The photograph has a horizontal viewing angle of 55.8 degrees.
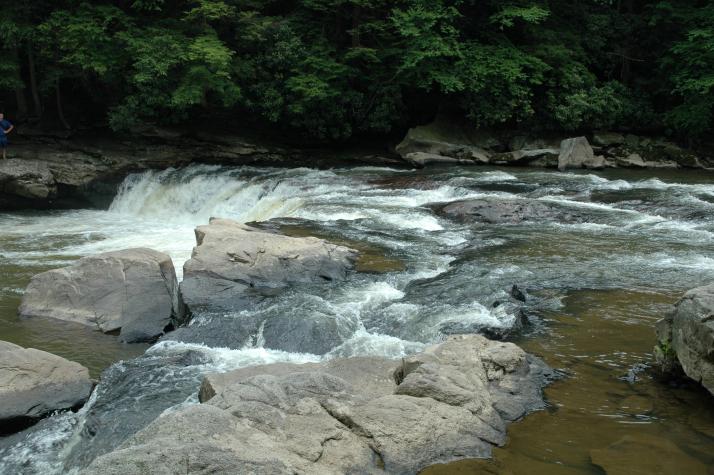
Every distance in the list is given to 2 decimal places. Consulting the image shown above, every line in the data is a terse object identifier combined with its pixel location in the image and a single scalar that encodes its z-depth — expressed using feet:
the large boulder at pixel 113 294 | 27.53
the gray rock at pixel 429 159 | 63.31
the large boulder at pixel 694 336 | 17.57
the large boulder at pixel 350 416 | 12.23
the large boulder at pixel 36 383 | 19.51
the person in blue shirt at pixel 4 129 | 57.13
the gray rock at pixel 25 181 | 56.70
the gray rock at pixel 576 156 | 62.54
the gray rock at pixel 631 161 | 64.49
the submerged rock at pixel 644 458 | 15.07
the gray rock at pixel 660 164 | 64.90
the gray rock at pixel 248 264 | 28.96
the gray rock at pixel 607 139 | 68.39
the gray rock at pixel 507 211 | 42.65
